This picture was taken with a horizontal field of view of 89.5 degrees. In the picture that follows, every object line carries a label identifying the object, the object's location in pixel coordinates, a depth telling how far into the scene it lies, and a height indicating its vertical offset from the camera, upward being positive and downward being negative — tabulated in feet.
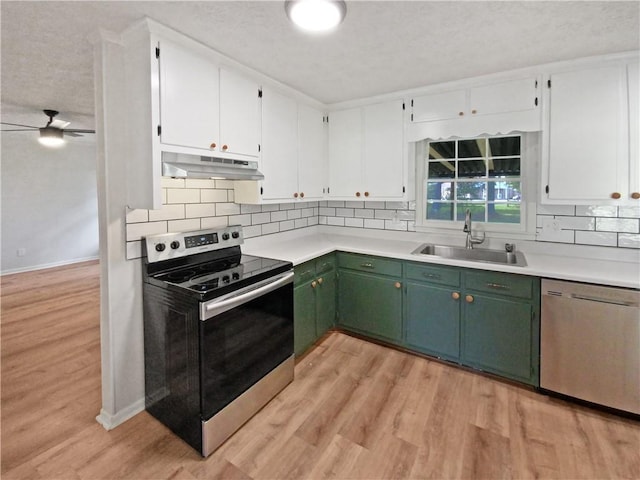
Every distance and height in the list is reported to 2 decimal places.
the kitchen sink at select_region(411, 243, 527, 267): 8.93 -0.67
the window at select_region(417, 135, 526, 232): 9.30 +1.50
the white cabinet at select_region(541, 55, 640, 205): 7.16 +2.19
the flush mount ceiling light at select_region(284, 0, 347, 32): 4.95 +3.48
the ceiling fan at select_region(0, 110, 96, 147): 13.06 +4.16
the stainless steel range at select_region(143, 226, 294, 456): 5.84 -2.06
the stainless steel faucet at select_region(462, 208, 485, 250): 9.43 -0.16
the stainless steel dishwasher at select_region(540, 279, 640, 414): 6.52 -2.40
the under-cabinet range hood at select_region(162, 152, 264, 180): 6.04 +1.35
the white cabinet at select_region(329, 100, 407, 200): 10.03 +2.58
